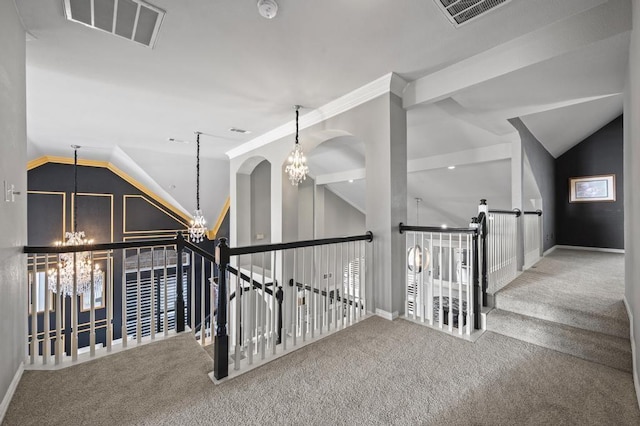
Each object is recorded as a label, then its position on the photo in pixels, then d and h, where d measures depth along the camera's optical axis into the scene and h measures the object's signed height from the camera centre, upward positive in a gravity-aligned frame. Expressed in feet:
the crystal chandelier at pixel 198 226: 17.43 -0.68
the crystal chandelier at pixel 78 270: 16.92 -3.35
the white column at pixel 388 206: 9.86 +0.27
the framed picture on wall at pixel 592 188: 18.08 +1.56
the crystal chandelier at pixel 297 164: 12.79 +2.37
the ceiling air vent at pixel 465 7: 6.39 +4.90
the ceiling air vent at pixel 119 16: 6.38 +4.95
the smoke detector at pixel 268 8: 6.22 +4.80
